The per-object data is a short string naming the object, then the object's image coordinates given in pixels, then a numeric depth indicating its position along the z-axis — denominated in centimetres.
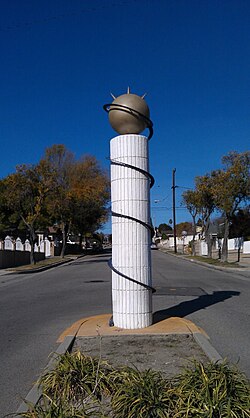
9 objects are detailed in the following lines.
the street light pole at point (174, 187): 5674
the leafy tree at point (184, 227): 12566
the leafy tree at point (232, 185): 2855
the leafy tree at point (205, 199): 3478
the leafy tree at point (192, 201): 3628
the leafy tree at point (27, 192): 3203
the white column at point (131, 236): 764
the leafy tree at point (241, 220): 3329
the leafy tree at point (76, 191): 4378
